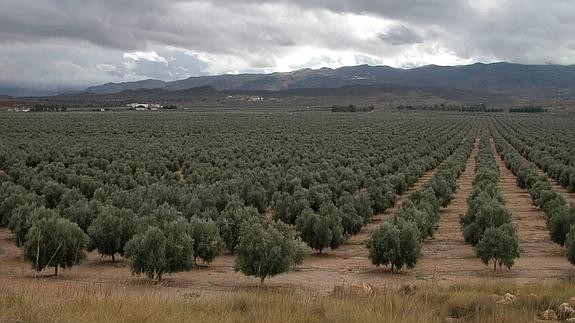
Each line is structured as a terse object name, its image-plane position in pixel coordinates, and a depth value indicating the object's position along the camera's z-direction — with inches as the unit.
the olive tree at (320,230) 901.8
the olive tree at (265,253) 685.3
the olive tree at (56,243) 714.2
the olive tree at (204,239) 784.3
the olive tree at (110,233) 821.2
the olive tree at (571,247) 768.9
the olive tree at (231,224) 876.6
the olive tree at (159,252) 684.7
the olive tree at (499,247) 772.0
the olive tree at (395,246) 772.0
